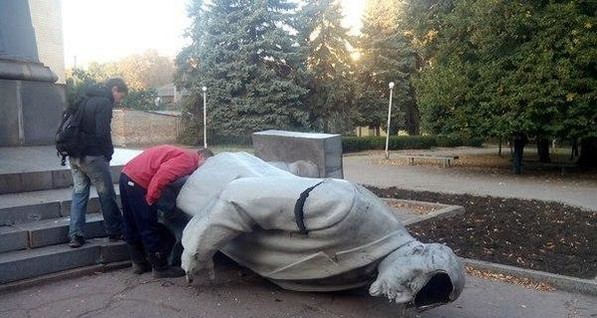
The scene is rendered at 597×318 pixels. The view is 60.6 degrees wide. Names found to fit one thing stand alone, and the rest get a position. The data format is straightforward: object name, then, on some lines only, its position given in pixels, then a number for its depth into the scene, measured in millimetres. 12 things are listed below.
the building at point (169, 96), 36750
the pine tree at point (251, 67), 28875
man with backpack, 4789
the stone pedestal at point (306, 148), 7000
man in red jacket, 4215
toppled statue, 3258
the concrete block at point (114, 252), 4770
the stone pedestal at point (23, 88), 7941
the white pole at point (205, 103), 27234
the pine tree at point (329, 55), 31656
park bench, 20391
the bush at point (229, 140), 30953
